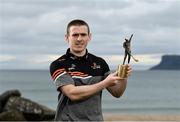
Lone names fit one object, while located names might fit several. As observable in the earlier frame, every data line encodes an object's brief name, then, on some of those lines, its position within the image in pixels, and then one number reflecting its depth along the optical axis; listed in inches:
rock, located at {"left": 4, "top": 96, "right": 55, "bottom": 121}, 599.7
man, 124.0
